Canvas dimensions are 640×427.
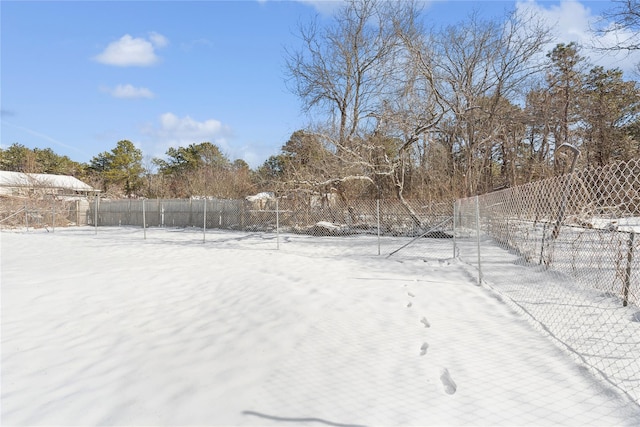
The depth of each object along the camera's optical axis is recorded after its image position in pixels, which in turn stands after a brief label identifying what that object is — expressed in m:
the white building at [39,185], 27.42
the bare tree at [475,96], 15.88
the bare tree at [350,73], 17.61
